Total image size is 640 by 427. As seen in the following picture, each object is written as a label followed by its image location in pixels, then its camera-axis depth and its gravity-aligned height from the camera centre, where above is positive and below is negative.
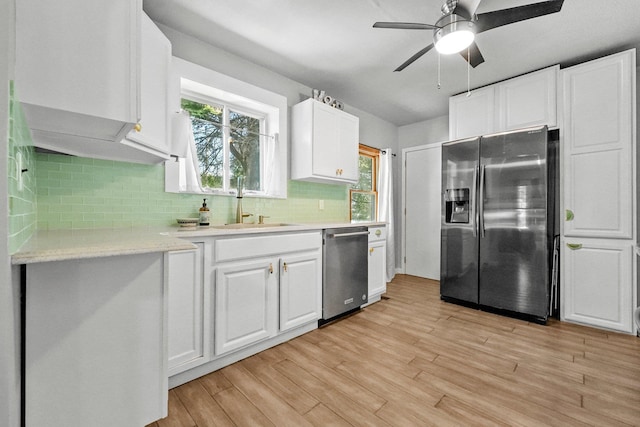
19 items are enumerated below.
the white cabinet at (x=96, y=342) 0.86 -0.45
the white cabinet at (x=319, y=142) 2.89 +0.79
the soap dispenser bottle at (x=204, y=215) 2.19 -0.02
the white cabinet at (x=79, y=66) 0.96 +0.55
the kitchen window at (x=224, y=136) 2.19 +0.73
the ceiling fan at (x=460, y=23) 1.61 +1.20
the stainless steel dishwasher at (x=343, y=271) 2.58 -0.57
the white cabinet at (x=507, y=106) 2.83 +1.24
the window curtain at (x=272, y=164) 2.86 +0.52
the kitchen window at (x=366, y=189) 4.20 +0.39
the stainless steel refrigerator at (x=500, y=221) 2.65 -0.07
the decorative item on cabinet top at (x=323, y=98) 3.07 +1.31
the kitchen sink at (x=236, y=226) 2.29 -0.11
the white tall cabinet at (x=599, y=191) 2.42 +0.22
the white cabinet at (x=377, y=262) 3.13 -0.57
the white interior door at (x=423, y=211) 4.33 +0.05
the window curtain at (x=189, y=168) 2.21 +0.37
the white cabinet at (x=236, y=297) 1.68 -0.60
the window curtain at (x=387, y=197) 4.22 +0.27
